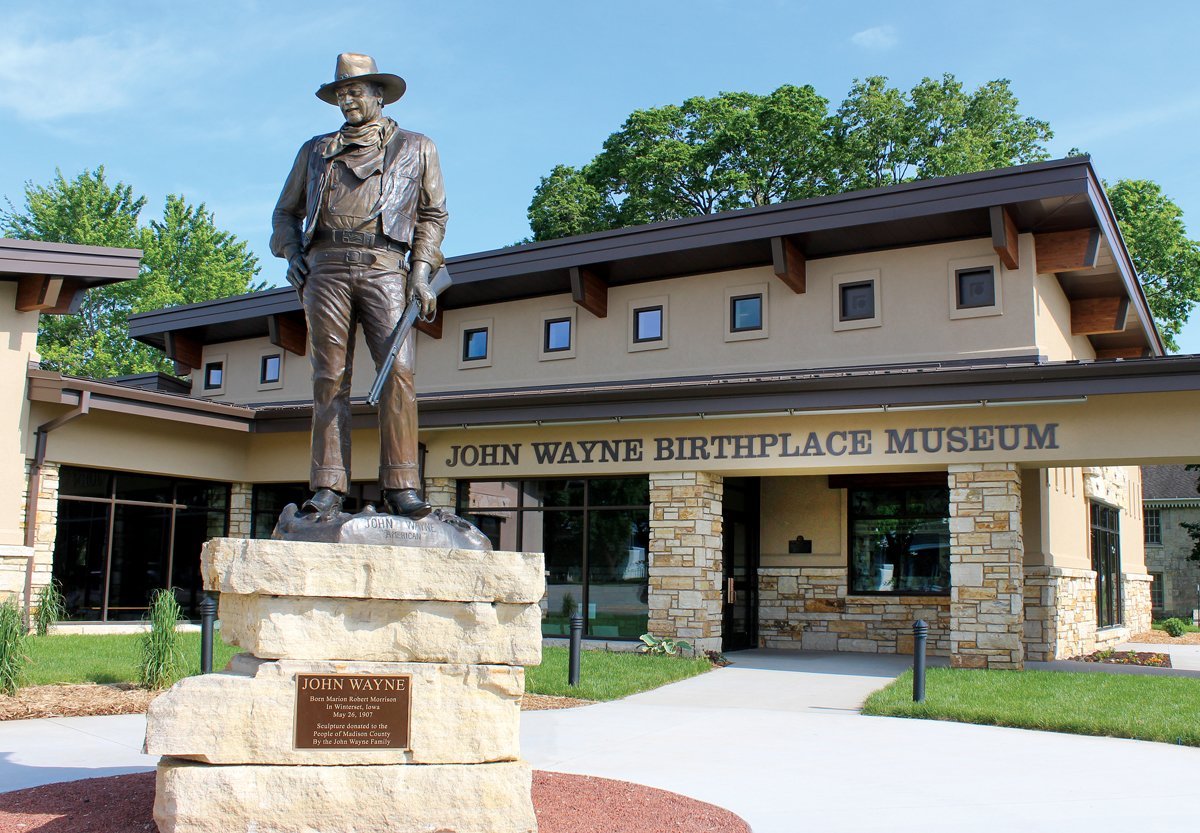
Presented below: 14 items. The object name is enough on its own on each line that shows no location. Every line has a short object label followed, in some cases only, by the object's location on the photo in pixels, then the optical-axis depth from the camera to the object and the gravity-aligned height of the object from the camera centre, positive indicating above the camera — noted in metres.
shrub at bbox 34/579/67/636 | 16.69 -1.07
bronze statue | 6.68 +1.78
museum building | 15.00 +1.92
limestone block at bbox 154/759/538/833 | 5.46 -1.32
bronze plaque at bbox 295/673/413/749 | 5.67 -0.88
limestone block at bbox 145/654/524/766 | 5.53 -0.90
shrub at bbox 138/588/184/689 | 11.49 -1.16
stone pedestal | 5.53 -0.79
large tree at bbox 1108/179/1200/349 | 32.88 +9.47
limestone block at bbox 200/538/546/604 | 5.69 -0.14
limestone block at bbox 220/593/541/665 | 5.71 -0.46
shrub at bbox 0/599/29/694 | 10.73 -1.09
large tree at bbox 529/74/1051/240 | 34.66 +13.48
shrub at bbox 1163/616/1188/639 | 26.52 -1.73
